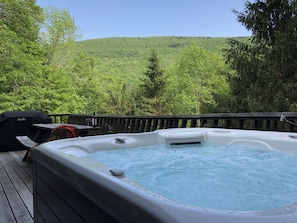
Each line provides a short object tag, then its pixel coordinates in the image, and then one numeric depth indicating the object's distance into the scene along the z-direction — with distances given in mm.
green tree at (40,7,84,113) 11609
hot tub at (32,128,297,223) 716
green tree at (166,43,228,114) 18242
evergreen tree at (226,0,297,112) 8031
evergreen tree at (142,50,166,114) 16688
